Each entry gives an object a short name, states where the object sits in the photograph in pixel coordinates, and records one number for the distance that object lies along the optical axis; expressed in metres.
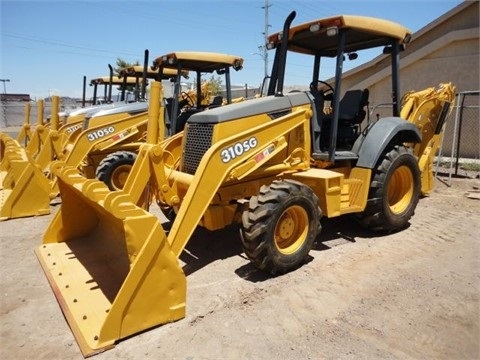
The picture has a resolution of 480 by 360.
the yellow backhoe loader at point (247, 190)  3.11
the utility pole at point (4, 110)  22.49
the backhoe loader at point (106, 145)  6.61
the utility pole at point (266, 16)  35.50
